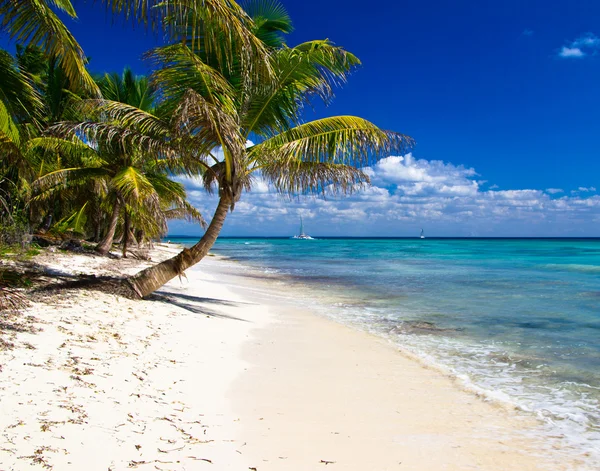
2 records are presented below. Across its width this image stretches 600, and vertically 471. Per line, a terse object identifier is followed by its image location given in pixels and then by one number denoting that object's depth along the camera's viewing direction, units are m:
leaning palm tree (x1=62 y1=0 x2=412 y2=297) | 8.00
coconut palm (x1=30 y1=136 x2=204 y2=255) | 11.74
